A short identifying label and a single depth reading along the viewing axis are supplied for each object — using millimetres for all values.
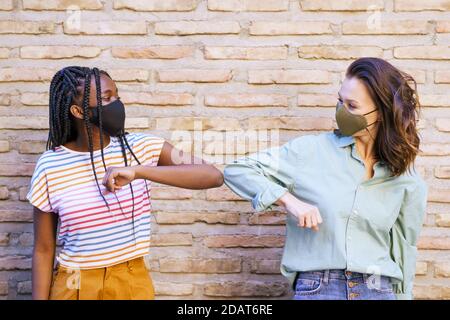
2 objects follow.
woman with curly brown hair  2512
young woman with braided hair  2623
